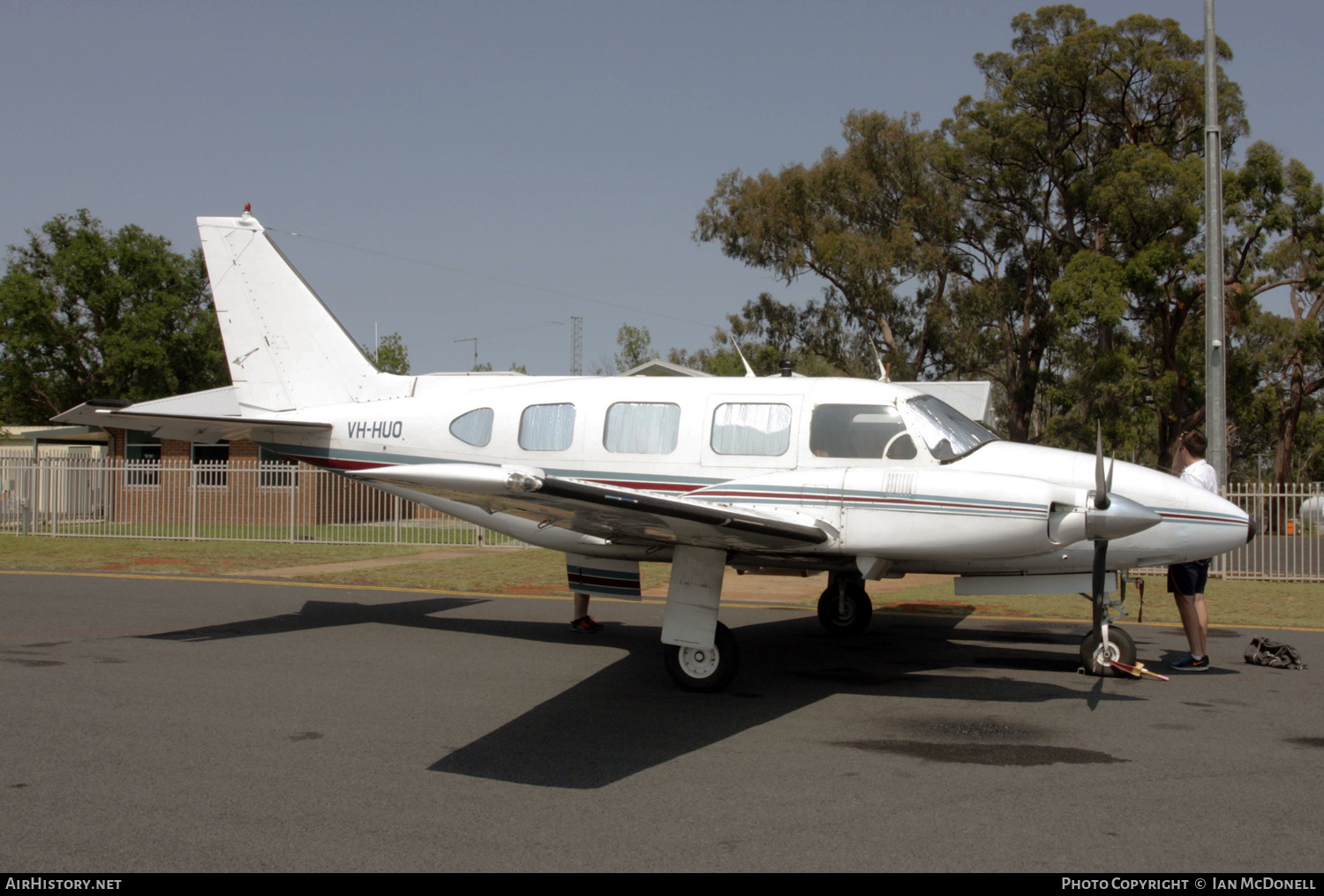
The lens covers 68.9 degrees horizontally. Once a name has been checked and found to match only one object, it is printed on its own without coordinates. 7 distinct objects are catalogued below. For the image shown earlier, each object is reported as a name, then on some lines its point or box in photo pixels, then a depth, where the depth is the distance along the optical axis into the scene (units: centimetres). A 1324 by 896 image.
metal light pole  1534
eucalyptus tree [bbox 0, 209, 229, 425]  3975
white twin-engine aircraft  723
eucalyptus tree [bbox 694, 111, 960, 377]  3794
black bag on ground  884
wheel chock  837
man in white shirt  857
